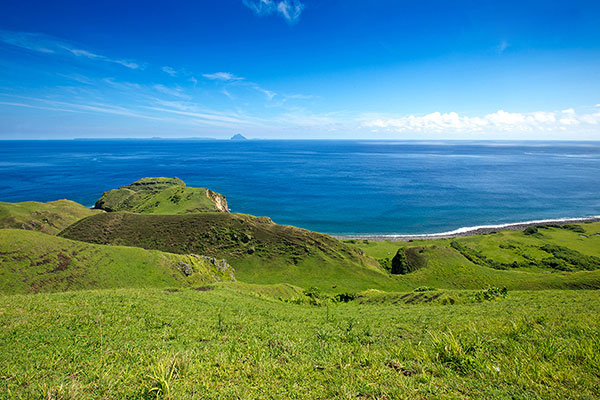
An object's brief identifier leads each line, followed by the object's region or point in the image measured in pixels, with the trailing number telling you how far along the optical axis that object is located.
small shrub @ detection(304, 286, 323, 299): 33.06
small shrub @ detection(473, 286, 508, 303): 23.64
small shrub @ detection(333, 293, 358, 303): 32.72
